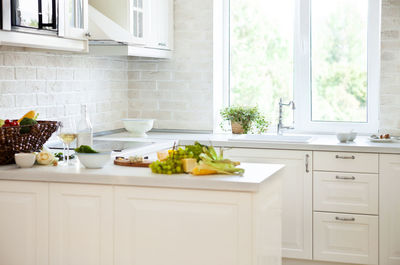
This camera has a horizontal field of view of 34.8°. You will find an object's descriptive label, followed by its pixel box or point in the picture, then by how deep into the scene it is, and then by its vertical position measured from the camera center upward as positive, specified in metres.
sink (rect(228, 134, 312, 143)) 4.58 -0.32
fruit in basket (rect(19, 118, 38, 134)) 3.21 -0.15
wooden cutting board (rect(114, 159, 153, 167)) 3.13 -0.34
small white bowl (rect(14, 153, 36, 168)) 3.10 -0.32
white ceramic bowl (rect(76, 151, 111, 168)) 3.03 -0.31
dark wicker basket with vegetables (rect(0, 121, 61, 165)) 3.11 -0.22
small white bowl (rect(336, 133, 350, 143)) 4.44 -0.29
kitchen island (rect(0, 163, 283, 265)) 2.75 -0.55
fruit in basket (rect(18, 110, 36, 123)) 3.38 -0.11
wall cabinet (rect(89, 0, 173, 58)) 4.09 +0.46
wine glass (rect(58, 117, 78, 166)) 3.15 -0.20
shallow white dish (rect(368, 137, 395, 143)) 4.43 -0.31
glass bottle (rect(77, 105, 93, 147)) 3.38 -0.20
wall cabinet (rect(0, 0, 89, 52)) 3.05 +0.36
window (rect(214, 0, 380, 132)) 5.08 +0.29
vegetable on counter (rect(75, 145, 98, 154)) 3.07 -0.27
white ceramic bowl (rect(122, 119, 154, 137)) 4.76 -0.24
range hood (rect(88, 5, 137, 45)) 4.04 +0.41
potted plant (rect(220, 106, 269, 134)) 4.95 -0.19
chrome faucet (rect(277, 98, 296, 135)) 4.91 -0.20
